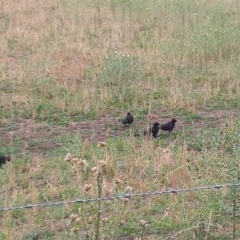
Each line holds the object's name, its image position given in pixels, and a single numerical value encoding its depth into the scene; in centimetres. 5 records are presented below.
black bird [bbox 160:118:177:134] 1636
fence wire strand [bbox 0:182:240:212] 924
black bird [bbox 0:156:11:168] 1428
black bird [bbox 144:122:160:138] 1623
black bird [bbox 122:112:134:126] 1706
